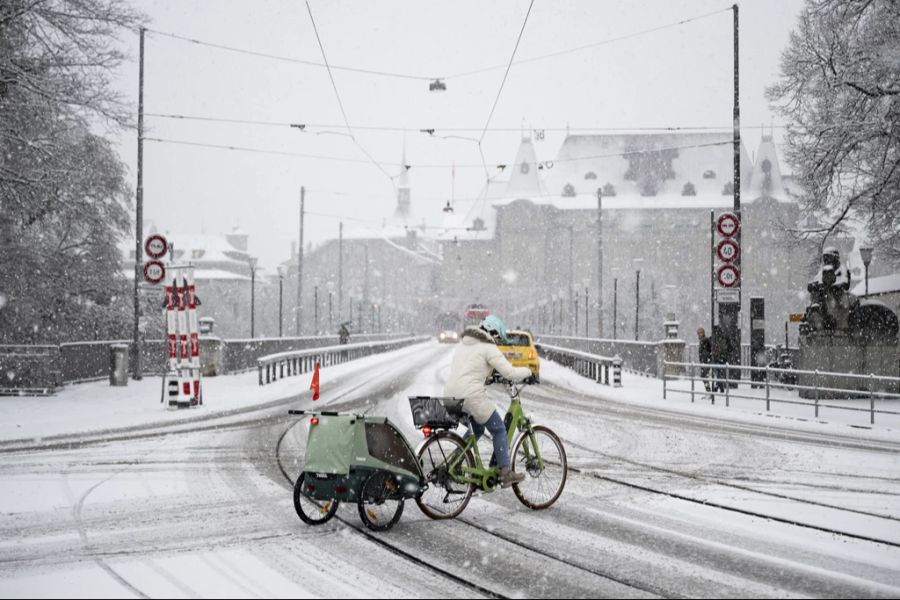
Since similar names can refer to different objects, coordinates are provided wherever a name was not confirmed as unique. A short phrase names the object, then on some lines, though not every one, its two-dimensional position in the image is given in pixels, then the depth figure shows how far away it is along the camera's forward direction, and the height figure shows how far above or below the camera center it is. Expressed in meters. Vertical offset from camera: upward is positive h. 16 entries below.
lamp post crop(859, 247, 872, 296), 28.16 +2.36
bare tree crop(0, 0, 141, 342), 18.61 +4.63
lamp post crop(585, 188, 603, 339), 49.97 +2.27
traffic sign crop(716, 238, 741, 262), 19.98 +1.74
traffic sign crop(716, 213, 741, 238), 19.94 +2.30
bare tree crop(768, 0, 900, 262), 19.81 +5.56
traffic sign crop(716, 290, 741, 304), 20.59 +0.70
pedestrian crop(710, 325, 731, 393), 21.94 -0.60
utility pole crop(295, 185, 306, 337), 47.84 +1.67
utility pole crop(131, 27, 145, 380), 24.94 +2.73
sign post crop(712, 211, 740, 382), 20.02 +1.25
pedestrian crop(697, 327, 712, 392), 24.22 -0.70
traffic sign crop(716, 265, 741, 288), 20.12 +1.15
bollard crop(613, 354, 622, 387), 26.22 -1.44
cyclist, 7.82 -0.53
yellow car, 27.42 -0.89
